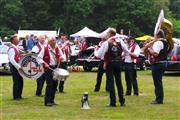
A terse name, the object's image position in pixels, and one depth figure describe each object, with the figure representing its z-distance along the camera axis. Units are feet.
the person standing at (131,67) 54.70
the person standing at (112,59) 44.91
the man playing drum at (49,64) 45.83
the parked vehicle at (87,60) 96.02
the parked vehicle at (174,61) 84.69
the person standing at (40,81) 53.90
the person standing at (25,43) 99.00
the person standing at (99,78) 59.00
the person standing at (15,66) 49.50
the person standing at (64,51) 57.30
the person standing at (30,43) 98.03
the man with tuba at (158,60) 46.34
